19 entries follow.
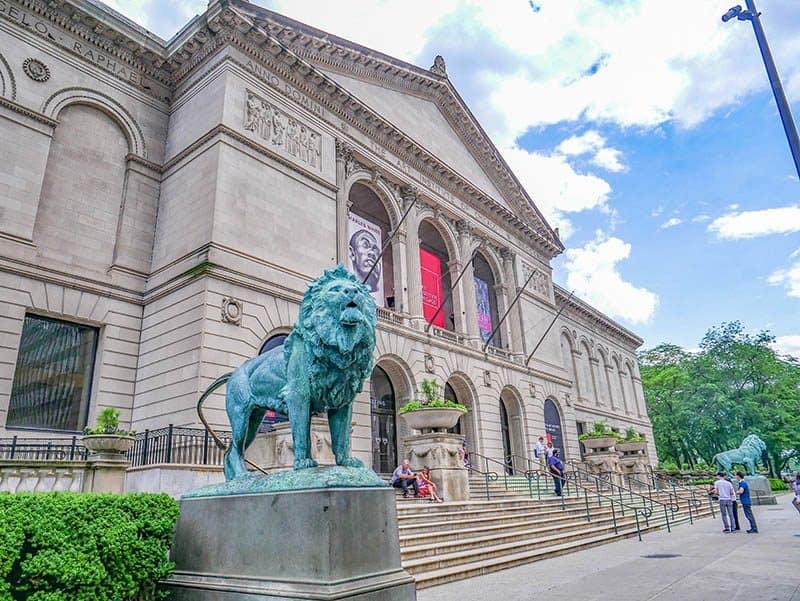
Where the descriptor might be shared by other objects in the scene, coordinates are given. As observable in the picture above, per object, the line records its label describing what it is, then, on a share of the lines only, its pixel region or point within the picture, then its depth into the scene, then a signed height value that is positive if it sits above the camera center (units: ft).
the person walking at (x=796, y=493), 42.73 -1.45
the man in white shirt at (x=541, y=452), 75.51 +4.33
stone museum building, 53.26 +30.92
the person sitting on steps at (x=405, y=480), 50.14 +1.10
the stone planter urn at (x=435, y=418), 54.95 +6.82
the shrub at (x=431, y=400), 55.88 +9.72
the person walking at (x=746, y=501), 49.13 -2.12
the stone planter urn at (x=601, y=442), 87.92 +6.11
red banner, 86.69 +30.94
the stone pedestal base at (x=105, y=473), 35.76 +2.11
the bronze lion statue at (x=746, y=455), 104.24 +3.83
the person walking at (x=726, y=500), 50.60 -1.94
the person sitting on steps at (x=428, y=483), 49.47 +0.76
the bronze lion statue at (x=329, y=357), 17.37 +4.10
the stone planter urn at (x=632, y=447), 102.37 +6.05
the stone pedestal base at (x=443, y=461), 51.67 +2.72
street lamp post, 23.56 +16.99
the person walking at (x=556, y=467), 61.88 +1.98
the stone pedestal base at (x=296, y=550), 14.87 -1.35
